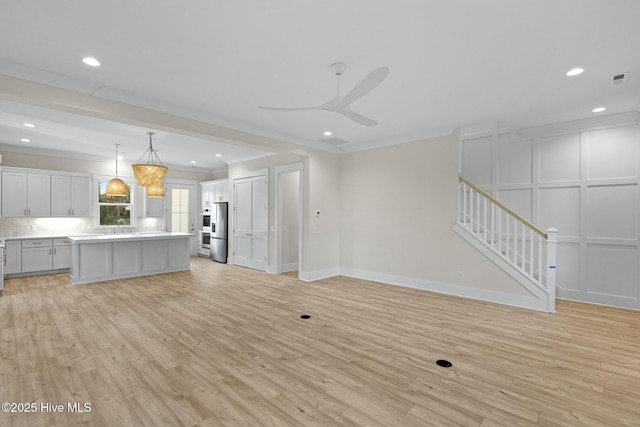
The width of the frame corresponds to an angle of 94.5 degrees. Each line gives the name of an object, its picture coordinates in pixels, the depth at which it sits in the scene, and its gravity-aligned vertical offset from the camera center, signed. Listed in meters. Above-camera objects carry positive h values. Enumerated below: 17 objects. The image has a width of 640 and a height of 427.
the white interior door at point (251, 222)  7.15 -0.23
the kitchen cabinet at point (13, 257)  6.19 -0.94
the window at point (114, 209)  7.79 +0.09
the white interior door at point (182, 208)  9.32 +0.14
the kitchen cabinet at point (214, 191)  8.73 +0.64
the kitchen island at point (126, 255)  5.79 -0.93
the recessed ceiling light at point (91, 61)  2.82 +1.46
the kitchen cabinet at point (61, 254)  6.78 -0.96
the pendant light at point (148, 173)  5.00 +0.67
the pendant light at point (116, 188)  5.79 +0.48
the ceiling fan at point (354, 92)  2.38 +1.08
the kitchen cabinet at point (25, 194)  6.39 +0.40
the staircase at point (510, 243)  4.17 -0.49
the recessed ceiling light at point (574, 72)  3.04 +1.47
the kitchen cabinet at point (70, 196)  7.00 +0.41
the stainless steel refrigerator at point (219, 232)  8.27 -0.55
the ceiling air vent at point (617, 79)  3.17 +1.47
